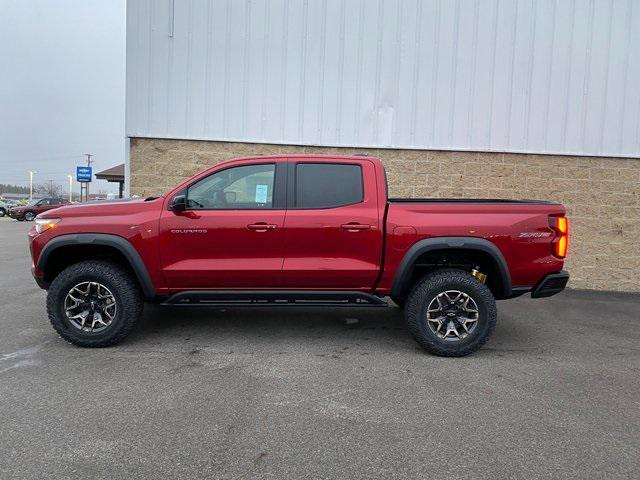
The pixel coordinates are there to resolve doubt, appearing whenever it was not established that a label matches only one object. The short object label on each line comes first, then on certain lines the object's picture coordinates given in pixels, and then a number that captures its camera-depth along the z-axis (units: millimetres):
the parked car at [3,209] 38041
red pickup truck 4492
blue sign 42781
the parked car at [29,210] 31719
